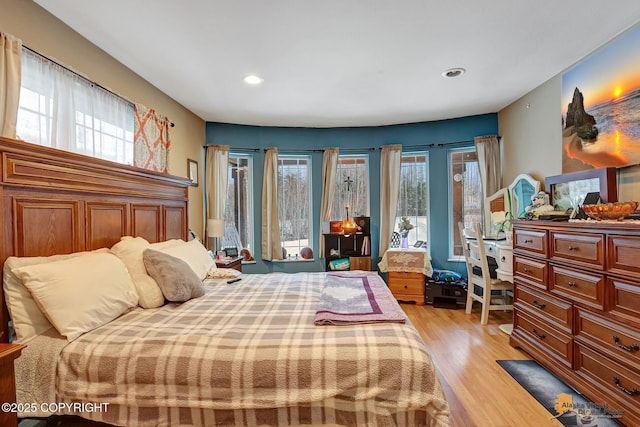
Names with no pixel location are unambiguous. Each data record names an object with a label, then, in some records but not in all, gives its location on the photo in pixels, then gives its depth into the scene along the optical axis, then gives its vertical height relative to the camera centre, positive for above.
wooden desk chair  3.11 -0.72
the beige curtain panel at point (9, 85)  1.56 +0.75
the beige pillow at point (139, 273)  1.84 -0.36
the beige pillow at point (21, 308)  1.41 -0.43
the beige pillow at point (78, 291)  1.40 -0.38
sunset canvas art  2.10 +0.86
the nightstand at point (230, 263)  3.22 -0.51
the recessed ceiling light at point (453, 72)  2.63 +1.34
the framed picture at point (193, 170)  3.68 +0.64
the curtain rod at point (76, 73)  1.80 +1.07
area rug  1.69 -1.22
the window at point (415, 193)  4.36 +0.35
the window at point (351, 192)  4.47 +0.38
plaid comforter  1.23 -0.71
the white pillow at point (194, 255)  2.34 -0.32
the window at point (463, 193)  4.07 +0.32
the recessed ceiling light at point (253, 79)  2.72 +1.35
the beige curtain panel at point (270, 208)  4.27 +0.14
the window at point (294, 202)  4.46 +0.24
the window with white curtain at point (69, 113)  1.79 +0.78
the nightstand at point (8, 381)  1.07 -0.62
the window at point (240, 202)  4.30 +0.24
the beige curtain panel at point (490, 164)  3.84 +0.68
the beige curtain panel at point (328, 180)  4.34 +0.56
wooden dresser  1.59 -0.61
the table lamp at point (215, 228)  3.63 -0.12
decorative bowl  1.72 +0.02
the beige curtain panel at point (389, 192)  4.26 +0.36
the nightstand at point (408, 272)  3.90 -0.77
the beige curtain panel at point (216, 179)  4.00 +0.55
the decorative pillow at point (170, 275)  1.88 -0.38
